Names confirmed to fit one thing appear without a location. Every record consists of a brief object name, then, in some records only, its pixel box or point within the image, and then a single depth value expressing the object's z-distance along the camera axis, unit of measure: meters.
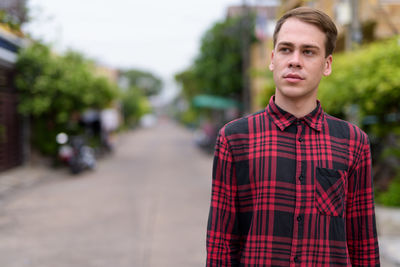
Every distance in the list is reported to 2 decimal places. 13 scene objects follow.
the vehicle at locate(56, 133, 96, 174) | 13.83
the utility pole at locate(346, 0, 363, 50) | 8.67
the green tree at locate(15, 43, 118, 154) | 13.80
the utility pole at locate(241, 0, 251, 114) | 19.90
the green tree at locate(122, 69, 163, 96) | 105.50
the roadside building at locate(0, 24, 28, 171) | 12.88
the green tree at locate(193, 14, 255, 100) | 25.23
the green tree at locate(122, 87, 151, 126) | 53.61
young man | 1.59
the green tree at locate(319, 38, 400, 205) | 6.56
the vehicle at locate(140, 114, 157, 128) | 83.44
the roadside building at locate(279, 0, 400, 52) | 8.74
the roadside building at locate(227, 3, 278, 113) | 26.47
